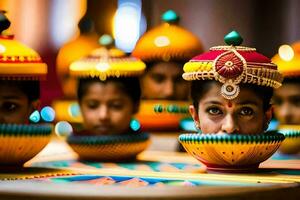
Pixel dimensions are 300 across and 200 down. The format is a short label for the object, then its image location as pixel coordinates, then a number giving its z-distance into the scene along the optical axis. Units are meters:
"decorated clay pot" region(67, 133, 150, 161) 3.97
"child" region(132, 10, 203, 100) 5.00
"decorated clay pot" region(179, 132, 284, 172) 3.24
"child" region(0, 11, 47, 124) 3.39
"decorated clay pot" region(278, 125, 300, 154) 4.04
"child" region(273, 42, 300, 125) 4.22
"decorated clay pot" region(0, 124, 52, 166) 3.32
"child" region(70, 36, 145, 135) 3.95
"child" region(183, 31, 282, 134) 3.24
